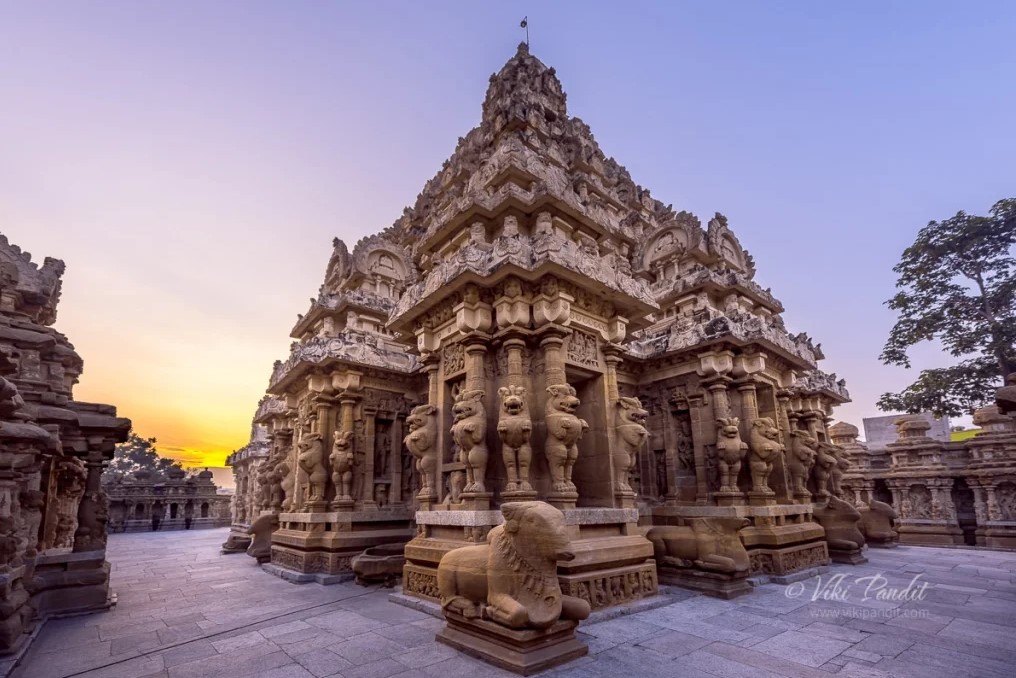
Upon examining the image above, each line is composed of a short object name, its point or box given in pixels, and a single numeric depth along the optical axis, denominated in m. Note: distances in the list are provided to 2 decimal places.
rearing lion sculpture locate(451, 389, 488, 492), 8.02
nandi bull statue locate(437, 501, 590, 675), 5.23
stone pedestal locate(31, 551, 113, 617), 8.48
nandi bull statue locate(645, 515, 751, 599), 8.76
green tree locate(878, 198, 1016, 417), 21.27
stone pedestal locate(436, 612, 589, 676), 5.13
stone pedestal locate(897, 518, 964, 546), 18.39
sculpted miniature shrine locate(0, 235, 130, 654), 6.36
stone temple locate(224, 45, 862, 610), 8.32
